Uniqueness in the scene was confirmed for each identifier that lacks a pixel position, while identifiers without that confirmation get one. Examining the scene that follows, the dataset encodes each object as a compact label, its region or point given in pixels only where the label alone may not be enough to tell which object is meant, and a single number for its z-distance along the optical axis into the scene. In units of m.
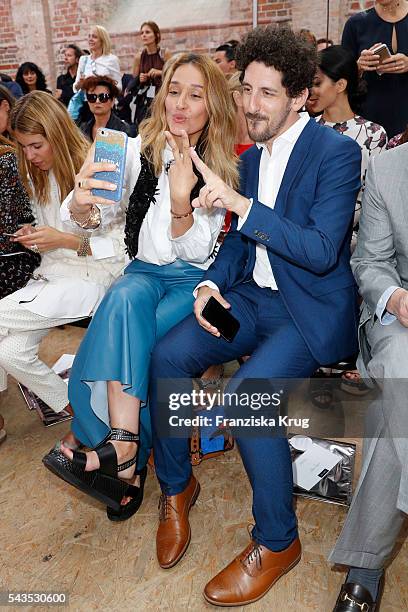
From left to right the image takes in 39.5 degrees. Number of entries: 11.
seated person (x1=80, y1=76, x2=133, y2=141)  4.04
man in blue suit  1.74
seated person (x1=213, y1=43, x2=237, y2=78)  4.97
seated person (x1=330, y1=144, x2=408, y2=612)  1.56
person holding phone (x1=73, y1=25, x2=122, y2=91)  6.10
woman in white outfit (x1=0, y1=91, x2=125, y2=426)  2.33
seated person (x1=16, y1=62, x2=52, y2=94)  6.52
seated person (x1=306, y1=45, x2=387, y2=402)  2.79
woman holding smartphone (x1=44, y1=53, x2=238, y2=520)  1.92
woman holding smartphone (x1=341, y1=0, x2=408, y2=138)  3.02
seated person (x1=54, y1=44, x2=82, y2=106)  6.73
